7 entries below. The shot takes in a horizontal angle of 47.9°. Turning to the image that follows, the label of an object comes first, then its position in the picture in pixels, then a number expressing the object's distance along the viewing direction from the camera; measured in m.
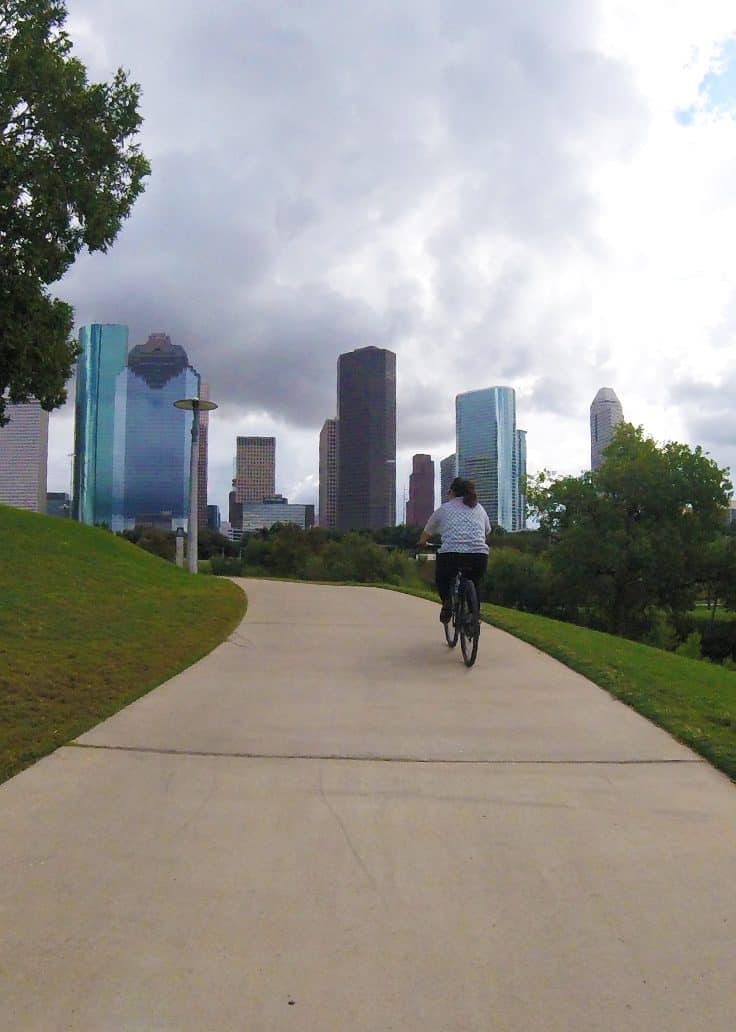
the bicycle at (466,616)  7.50
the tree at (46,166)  7.70
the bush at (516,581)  41.78
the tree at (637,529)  33.34
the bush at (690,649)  28.13
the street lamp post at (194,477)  23.31
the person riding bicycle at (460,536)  8.09
